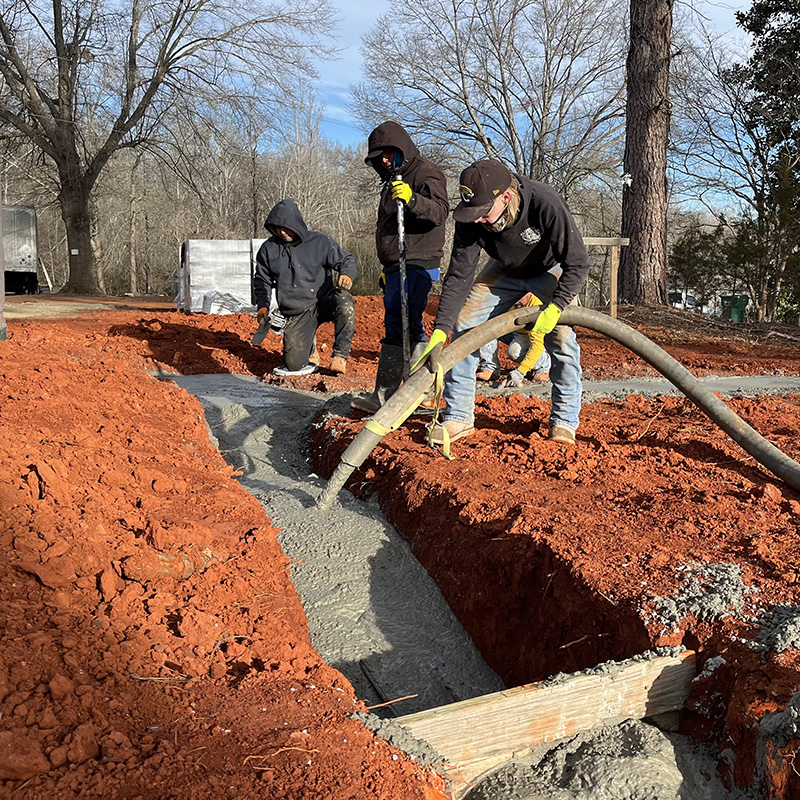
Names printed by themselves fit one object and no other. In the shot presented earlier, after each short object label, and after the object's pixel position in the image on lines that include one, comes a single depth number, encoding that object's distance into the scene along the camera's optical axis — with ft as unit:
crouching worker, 23.32
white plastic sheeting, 43.73
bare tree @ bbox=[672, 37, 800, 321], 40.86
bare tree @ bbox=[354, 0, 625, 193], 73.87
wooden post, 31.76
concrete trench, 7.09
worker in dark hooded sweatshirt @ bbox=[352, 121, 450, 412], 16.76
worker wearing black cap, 12.13
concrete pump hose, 11.35
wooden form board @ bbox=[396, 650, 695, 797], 6.87
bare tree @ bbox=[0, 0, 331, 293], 64.18
